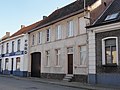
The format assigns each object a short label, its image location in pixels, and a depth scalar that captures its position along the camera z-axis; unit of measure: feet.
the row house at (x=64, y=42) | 41.70
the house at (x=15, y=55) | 62.13
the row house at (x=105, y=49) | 34.58
